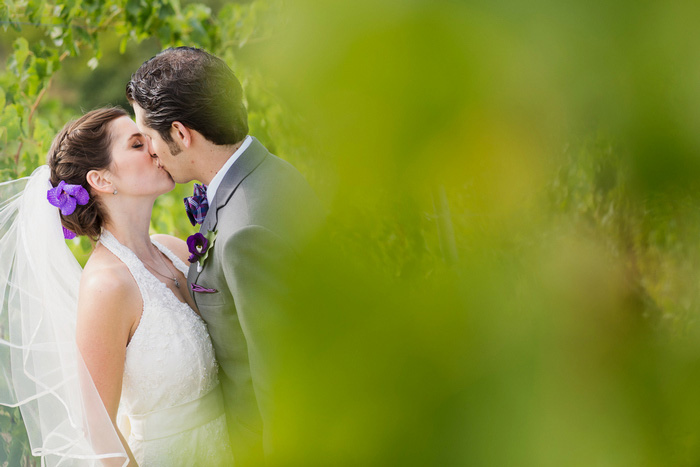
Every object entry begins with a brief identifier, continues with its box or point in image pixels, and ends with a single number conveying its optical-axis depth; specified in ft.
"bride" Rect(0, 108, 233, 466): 16.28
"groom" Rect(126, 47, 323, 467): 16.19
